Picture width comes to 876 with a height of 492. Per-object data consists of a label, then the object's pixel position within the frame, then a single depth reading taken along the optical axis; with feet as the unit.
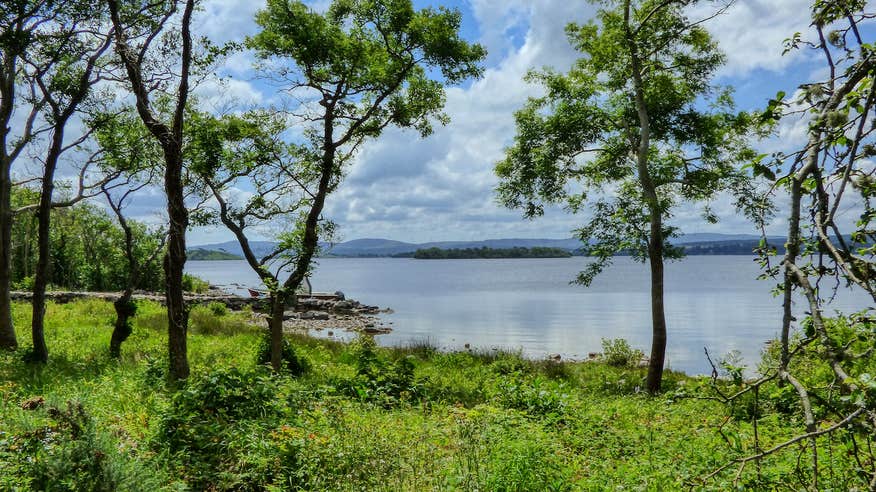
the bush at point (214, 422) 19.70
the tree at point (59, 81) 38.37
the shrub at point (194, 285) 154.68
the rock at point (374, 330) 113.27
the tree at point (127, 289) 45.73
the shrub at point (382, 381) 34.96
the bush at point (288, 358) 47.01
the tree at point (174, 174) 31.83
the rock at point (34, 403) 19.94
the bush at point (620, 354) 70.08
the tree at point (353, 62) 44.57
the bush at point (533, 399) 32.19
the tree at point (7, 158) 42.88
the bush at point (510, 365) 55.47
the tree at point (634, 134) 49.11
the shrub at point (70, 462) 15.57
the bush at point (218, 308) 104.99
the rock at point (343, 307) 152.97
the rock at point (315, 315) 133.72
